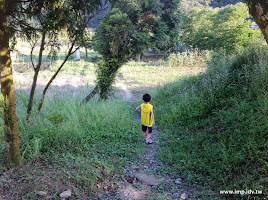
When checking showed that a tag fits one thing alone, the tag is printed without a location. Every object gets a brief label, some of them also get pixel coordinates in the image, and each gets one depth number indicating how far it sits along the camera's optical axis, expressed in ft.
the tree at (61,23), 13.61
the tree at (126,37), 27.45
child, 17.28
